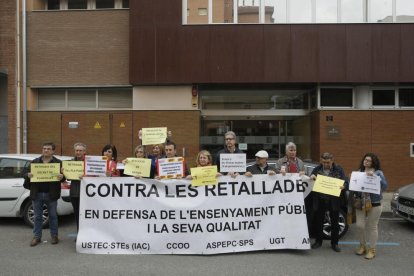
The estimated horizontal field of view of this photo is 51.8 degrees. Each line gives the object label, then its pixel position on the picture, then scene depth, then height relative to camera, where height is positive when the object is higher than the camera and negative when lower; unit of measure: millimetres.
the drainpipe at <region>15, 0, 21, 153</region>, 13680 +1630
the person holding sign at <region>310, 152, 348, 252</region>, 6652 -1057
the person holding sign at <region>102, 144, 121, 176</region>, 6969 -437
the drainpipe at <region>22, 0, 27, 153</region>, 13641 +1855
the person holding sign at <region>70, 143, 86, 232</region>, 6874 -816
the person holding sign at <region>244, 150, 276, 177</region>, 6770 -512
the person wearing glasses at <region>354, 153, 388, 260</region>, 6414 -1095
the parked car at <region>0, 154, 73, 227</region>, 8195 -1162
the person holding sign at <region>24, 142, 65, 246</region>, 6906 -907
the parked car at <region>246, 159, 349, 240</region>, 7004 -1393
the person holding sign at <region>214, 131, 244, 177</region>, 7004 -142
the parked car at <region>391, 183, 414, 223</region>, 8258 -1377
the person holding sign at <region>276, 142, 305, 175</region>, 6906 -474
